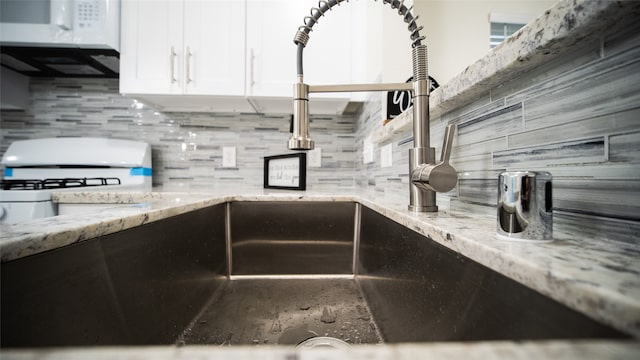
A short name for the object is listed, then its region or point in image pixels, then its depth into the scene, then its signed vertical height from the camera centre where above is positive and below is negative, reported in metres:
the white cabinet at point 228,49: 1.46 +0.72
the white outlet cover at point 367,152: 1.39 +0.16
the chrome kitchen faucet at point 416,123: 0.49 +0.13
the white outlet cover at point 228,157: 1.81 +0.16
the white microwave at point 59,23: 1.37 +0.80
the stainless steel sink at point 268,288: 0.26 -0.17
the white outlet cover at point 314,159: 1.84 +0.15
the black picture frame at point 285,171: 1.31 +0.05
